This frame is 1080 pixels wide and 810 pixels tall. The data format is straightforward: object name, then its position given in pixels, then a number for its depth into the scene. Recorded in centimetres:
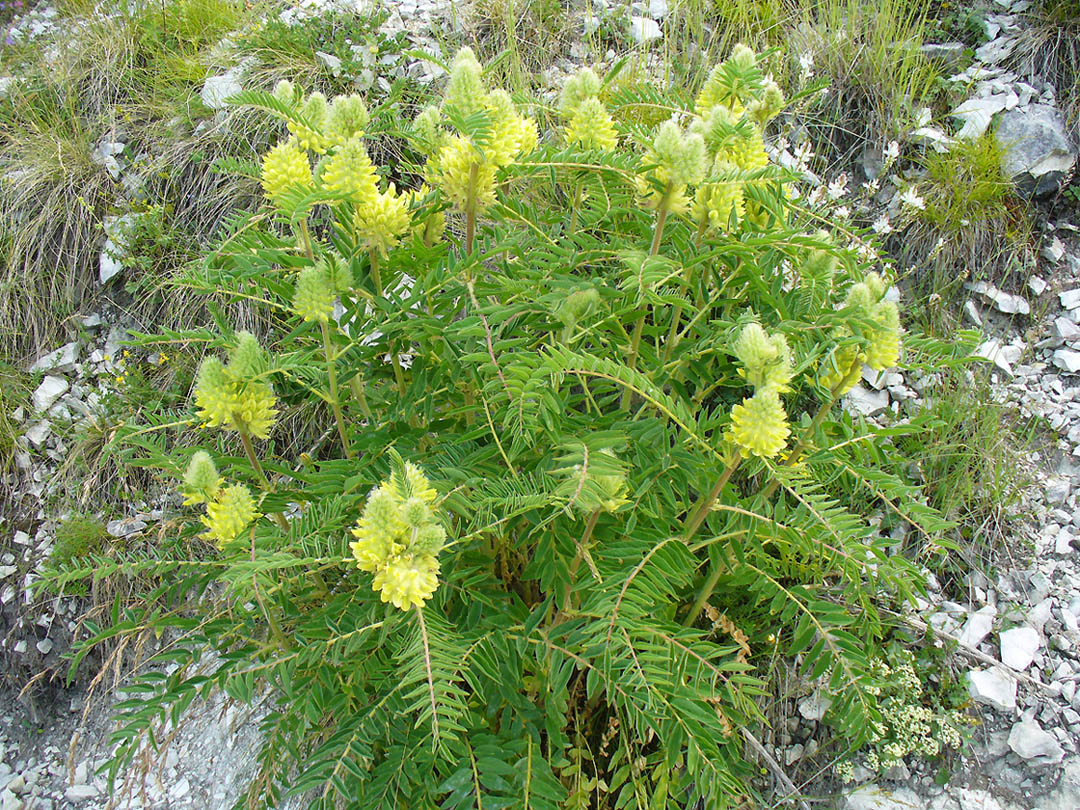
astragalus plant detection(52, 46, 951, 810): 151
